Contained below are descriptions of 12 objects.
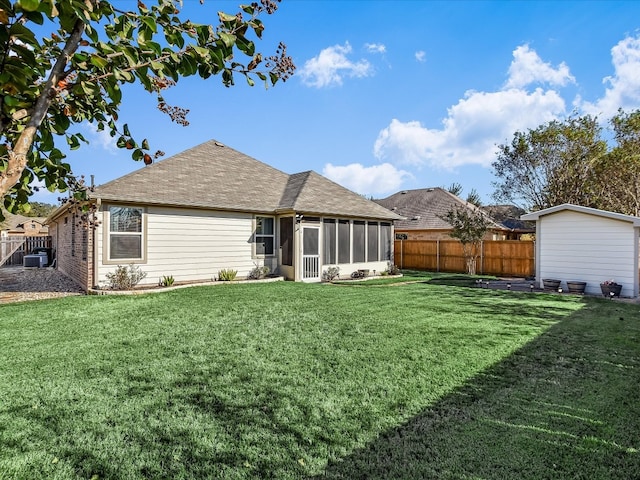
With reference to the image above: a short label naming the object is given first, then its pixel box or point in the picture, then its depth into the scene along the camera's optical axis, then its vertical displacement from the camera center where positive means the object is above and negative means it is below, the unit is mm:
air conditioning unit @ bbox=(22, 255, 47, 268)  20203 -996
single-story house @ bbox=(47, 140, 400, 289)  11164 +727
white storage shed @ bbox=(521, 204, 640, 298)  11375 -42
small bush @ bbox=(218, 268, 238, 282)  13008 -1126
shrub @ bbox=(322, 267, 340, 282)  14641 -1210
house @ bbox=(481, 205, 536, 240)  24641 +1716
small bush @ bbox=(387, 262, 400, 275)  17252 -1221
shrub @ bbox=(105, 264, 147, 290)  10695 -1001
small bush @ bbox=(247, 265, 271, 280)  13797 -1109
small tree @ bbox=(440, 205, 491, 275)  17031 +719
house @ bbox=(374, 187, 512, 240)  23333 +2258
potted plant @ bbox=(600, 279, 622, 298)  11258 -1361
